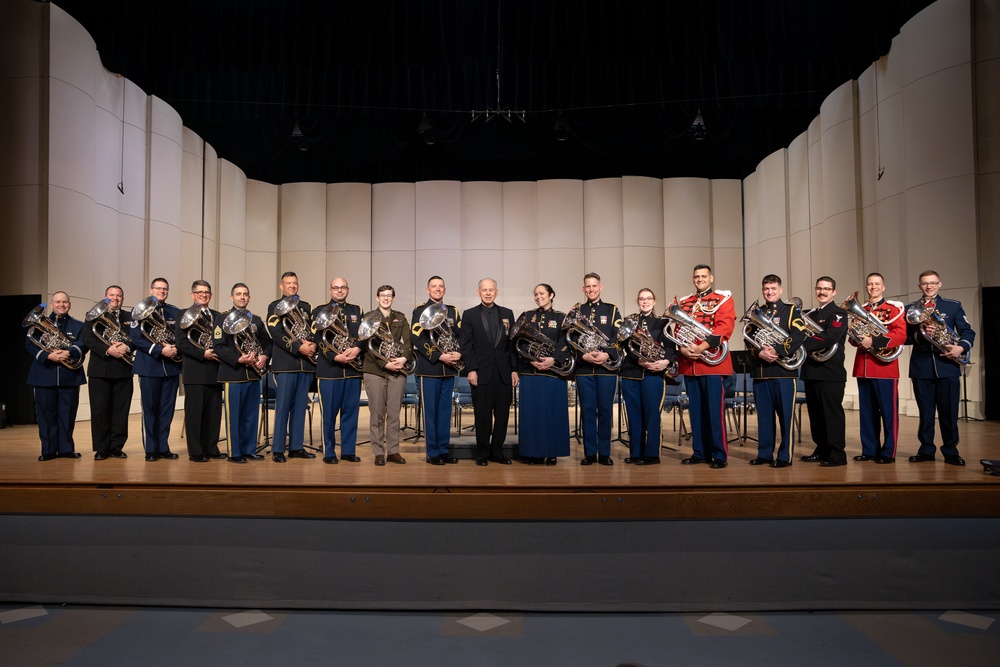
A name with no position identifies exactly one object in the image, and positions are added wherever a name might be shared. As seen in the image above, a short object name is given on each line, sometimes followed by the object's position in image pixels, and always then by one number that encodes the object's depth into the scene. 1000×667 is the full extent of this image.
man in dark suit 5.57
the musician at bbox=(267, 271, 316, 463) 5.77
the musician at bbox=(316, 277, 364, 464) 5.70
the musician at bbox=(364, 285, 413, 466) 5.57
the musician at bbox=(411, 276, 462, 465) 5.58
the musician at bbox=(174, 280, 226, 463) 5.70
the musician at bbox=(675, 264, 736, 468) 5.34
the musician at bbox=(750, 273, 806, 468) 5.30
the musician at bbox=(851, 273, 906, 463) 5.49
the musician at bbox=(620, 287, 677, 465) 5.50
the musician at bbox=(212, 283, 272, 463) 5.68
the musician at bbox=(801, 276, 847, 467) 5.29
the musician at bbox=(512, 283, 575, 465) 5.50
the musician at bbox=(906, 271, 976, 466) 5.39
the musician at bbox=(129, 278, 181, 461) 5.77
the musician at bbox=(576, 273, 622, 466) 5.49
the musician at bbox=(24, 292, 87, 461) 5.85
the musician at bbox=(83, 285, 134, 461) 5.79
